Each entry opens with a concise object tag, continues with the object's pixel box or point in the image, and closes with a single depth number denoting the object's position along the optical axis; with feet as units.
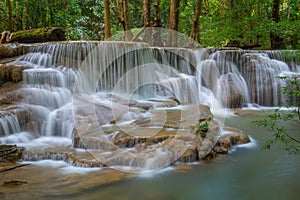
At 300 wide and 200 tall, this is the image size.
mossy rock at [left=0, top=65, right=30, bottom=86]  26.22
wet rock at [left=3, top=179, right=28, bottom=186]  13.58
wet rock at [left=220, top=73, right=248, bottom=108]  33.45
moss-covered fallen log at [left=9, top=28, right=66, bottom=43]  37.35
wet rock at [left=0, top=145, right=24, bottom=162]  16.69
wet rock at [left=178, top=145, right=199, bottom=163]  16.12
